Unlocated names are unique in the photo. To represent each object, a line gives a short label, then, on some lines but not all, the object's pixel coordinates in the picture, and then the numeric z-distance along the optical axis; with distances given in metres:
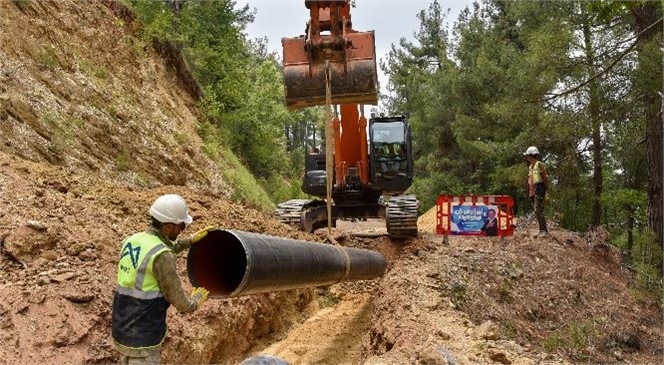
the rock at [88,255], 6.19
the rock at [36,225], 6.15
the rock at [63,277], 5.67
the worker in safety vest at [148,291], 4.40
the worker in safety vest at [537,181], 13.64
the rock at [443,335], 6.16
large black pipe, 4.18
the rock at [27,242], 5.91
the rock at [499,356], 5.49
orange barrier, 12.68
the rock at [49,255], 6.02
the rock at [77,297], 5.52
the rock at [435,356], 5.36
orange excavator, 8.76
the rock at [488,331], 6.23
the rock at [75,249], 6.20
